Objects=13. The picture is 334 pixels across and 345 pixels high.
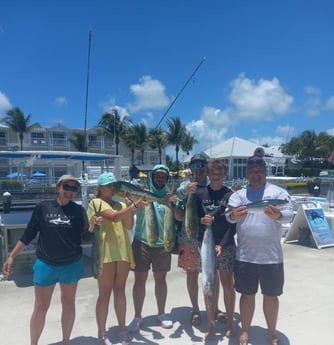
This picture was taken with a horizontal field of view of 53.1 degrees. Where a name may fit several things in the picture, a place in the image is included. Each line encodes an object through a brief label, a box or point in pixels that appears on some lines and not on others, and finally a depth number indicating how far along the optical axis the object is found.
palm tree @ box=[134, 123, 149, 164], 51.28
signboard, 7.86
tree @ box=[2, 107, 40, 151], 44.84
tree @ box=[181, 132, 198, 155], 57.62
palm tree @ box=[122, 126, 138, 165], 50.66
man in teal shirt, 3.76
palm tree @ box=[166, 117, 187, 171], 56.53
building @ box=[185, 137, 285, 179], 42.75
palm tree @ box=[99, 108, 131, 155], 49.62
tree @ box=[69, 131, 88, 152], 48.28
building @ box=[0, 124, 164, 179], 45.44
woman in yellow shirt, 3.29
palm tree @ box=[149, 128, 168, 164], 53.32
